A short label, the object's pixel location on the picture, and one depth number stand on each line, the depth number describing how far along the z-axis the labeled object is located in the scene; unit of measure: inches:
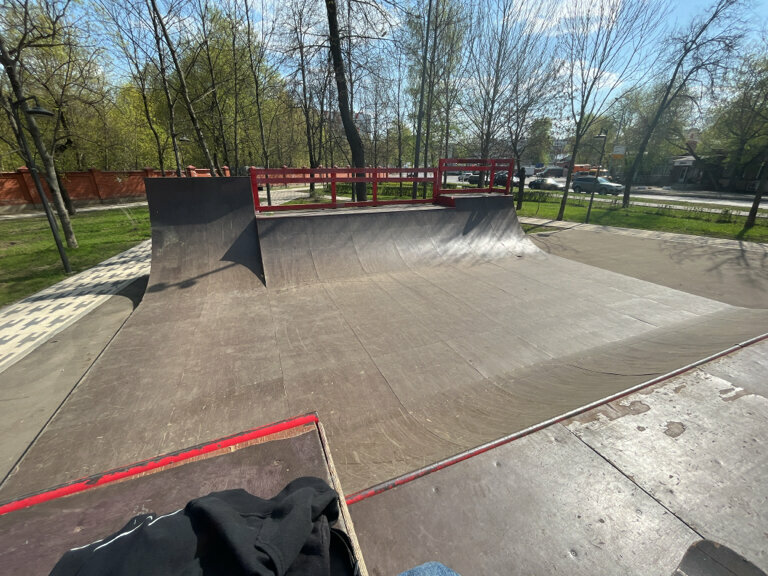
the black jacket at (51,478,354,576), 35.9
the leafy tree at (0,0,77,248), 260.4
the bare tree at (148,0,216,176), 392.6
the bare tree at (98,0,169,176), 423.0
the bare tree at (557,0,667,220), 470.9
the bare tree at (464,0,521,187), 567.5
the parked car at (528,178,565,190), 1167.1
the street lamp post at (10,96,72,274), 265.1
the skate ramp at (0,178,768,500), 108.9
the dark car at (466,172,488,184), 1507.1
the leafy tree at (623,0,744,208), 489.1
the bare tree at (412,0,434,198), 544.0
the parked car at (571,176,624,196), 1165.7
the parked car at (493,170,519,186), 1312.7
